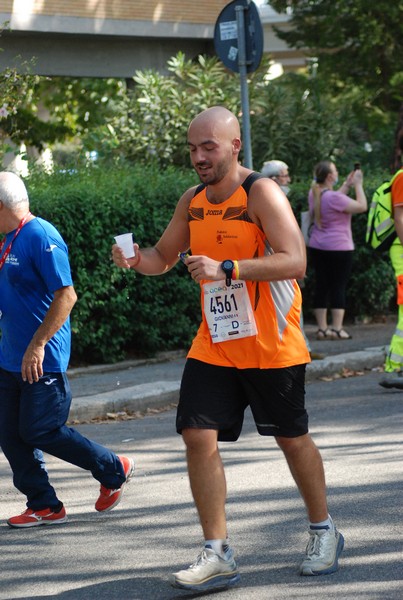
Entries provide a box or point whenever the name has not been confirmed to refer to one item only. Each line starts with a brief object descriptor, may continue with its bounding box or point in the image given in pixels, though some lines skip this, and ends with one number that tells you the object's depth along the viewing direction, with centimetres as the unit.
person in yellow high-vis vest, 955
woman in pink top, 1456
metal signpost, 1277
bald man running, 522
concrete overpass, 2091
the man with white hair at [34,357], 643
